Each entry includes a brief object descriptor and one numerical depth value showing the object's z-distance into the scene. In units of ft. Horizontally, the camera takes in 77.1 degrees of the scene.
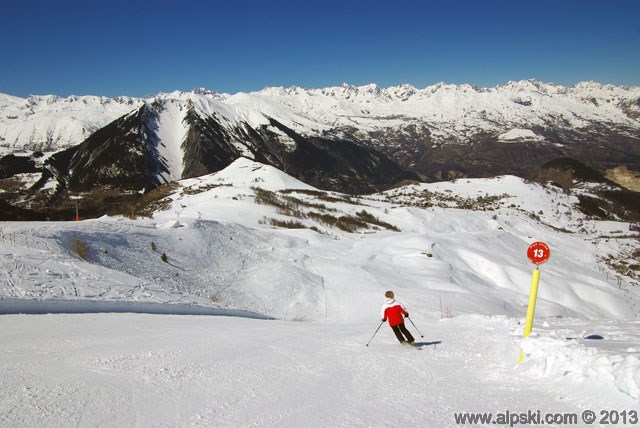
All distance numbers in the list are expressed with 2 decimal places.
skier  32.78
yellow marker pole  26.63
